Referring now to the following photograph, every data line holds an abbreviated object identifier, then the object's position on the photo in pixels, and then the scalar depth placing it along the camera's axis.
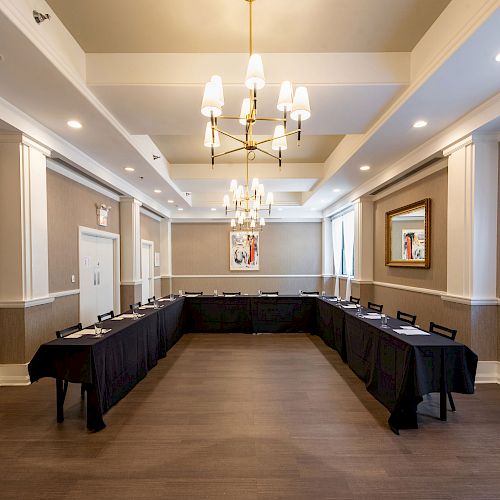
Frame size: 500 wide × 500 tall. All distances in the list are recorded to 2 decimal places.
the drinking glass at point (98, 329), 3.50
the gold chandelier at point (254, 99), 2.40
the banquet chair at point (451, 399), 3.37
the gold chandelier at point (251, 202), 5.70
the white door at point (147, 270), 9.51
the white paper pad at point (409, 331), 3.47
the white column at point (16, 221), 4.09
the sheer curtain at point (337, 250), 10.71
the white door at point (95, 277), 6.09
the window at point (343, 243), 9.83
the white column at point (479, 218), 4.13
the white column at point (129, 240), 7.70
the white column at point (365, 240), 7.79
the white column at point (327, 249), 11.48
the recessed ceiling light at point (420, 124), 4.12
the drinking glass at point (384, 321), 3.82
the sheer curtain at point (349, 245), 9.64
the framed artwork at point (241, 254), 11.80
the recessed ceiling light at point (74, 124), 4.07
